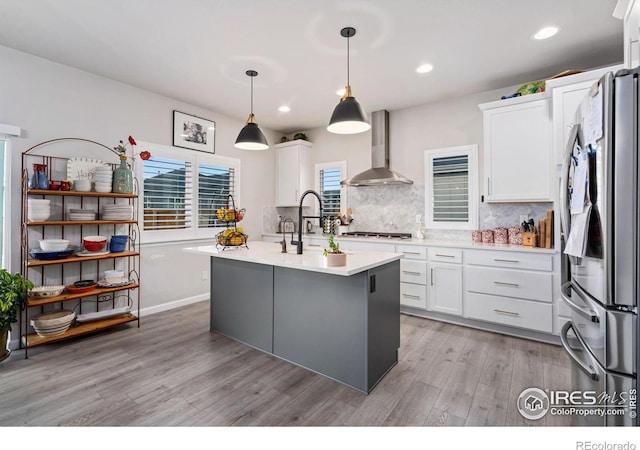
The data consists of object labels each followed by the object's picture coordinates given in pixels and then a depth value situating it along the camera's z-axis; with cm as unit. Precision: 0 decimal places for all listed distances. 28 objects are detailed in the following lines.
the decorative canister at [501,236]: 343
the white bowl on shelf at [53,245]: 277
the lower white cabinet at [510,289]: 293
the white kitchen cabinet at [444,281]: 341
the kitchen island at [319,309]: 213
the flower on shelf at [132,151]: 327
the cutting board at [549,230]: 307
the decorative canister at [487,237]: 353
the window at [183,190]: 380
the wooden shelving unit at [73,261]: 276
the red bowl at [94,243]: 301
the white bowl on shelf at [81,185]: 297
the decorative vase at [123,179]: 323
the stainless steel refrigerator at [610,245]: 118
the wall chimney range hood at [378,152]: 429
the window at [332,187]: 501
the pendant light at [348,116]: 222
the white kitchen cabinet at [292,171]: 517
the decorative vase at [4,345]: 249
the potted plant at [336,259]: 200
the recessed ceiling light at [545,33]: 247
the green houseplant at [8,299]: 241
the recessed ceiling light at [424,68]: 309
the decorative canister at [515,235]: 334
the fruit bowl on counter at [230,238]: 295
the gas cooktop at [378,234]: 421
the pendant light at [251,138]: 293
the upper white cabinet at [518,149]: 308
